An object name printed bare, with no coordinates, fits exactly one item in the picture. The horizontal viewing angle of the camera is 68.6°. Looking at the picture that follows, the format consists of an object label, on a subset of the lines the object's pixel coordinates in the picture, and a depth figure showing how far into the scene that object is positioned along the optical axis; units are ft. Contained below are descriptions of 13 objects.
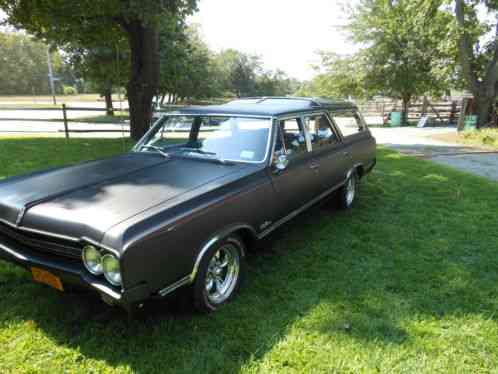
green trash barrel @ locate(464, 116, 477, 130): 56.75
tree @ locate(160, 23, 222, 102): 71.87
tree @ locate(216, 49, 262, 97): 182.29
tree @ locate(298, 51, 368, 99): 72.66
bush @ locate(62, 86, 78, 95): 289.33
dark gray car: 7.77
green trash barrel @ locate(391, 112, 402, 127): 72.18
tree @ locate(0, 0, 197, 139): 29.84
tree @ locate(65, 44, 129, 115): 69.56
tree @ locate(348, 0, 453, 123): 65.31
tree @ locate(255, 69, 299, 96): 194.70
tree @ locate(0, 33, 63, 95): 256.93
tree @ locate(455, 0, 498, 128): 52.80
